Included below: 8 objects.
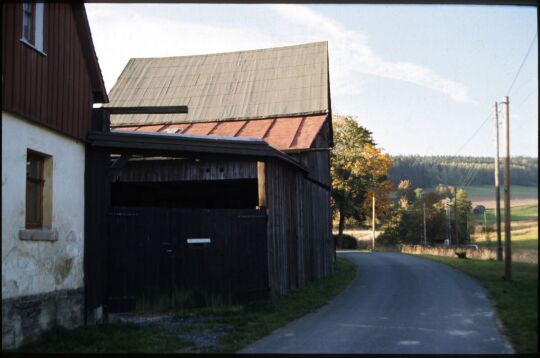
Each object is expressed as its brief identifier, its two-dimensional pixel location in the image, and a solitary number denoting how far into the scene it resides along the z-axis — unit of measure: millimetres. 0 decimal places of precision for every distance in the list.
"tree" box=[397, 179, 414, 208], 77938
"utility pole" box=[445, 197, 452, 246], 60484
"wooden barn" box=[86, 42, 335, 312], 12602
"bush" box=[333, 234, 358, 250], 55003
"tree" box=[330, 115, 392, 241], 53344
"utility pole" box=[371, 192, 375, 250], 53906
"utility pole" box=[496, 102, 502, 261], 23630
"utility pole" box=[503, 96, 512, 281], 18203
